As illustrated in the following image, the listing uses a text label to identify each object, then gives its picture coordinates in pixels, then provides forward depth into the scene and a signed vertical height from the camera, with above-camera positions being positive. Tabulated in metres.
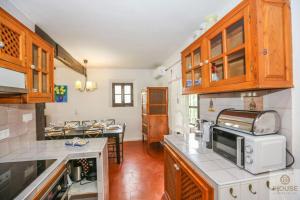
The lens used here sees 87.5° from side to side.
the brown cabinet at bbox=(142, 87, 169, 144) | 4.11 -0.32
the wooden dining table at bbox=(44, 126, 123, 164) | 3.05 -0.61
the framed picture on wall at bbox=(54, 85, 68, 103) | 4.73 +0.28
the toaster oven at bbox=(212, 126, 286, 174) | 1.02 -0.35
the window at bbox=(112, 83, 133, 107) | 5.03 +0.24
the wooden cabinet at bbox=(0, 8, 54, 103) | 1.19 +0.41
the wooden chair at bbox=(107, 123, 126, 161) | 3.88 -1.24
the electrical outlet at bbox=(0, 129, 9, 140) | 1.51 -0.30
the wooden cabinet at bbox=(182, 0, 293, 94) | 1.00 +0.37
